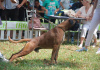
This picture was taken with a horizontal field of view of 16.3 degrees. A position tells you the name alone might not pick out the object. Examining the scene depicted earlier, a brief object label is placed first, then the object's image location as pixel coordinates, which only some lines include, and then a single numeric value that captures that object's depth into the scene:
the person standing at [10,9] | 15.27
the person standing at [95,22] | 10.10
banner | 14.71
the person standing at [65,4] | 17.77
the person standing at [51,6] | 15.89
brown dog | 7.95
